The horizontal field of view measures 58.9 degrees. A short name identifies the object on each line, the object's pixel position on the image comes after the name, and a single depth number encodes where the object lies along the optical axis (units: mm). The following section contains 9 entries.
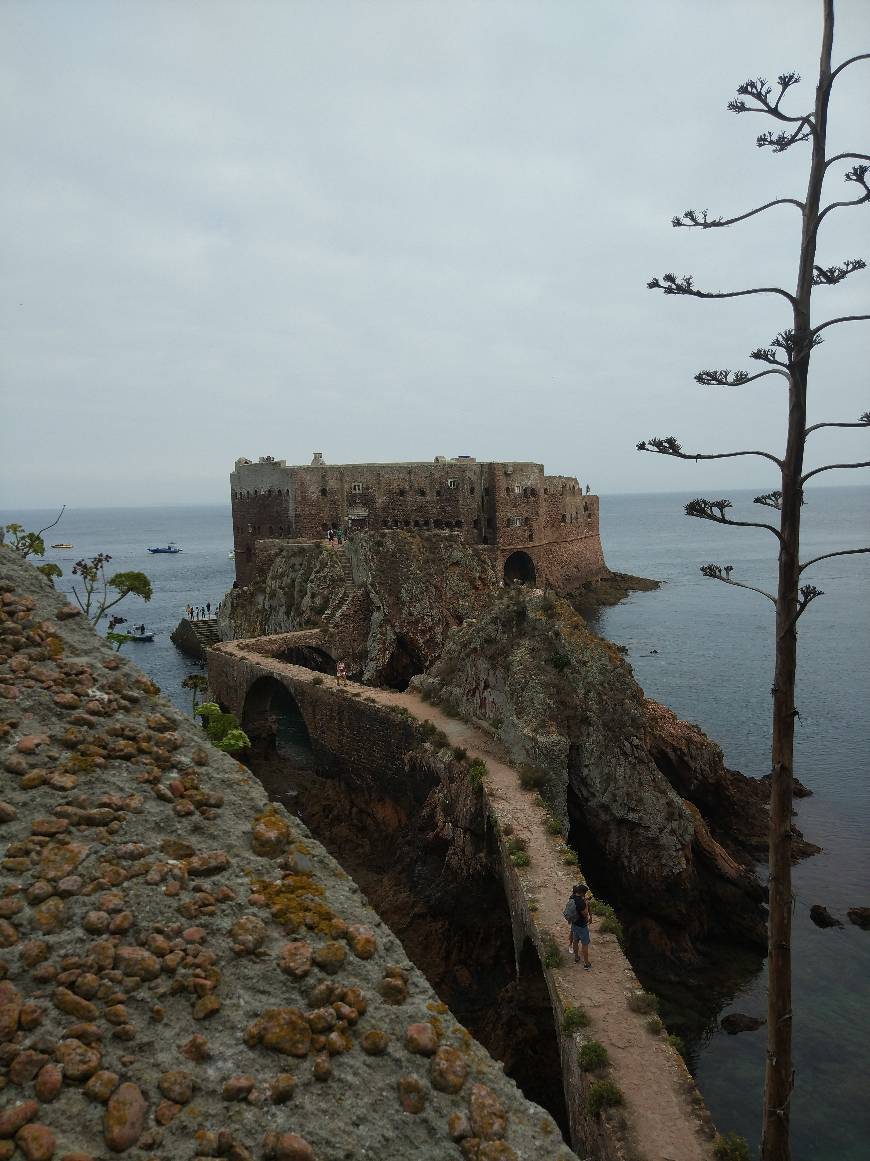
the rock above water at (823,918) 24203
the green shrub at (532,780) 23328
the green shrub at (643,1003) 13969
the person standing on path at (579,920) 15258
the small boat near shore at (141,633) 76100
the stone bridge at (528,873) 11836
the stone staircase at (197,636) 68625
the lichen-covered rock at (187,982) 4824
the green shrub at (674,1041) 13326
